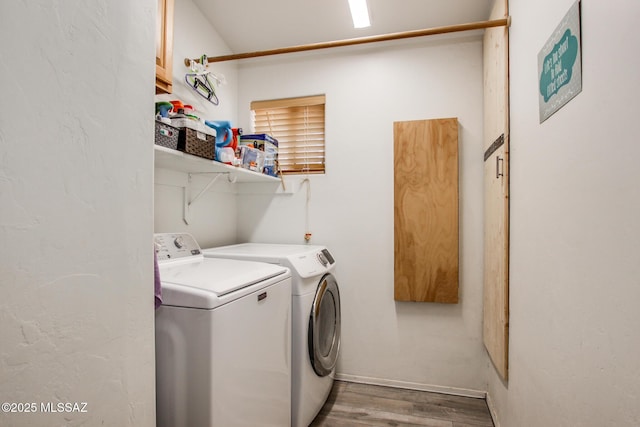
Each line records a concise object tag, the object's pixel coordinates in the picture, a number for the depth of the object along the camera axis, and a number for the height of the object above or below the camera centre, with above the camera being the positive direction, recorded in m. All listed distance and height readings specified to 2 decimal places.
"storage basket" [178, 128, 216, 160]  1.49 +0.34
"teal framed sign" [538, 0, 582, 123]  0.92 +0.48
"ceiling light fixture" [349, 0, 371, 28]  1.78 +1.18
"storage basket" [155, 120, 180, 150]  1.38 +0.35
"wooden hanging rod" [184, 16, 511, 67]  1.66 +1.06
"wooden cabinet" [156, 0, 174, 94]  1.42 +0.77
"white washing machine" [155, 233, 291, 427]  1.08 -0.50
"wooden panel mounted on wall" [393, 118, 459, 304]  2.22 +0.02
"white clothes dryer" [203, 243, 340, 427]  1.73 -0.64
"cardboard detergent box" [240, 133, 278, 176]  2.35 +0.50
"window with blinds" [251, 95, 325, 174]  2.62 +0.72
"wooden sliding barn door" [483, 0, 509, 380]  1.62 +0.11
